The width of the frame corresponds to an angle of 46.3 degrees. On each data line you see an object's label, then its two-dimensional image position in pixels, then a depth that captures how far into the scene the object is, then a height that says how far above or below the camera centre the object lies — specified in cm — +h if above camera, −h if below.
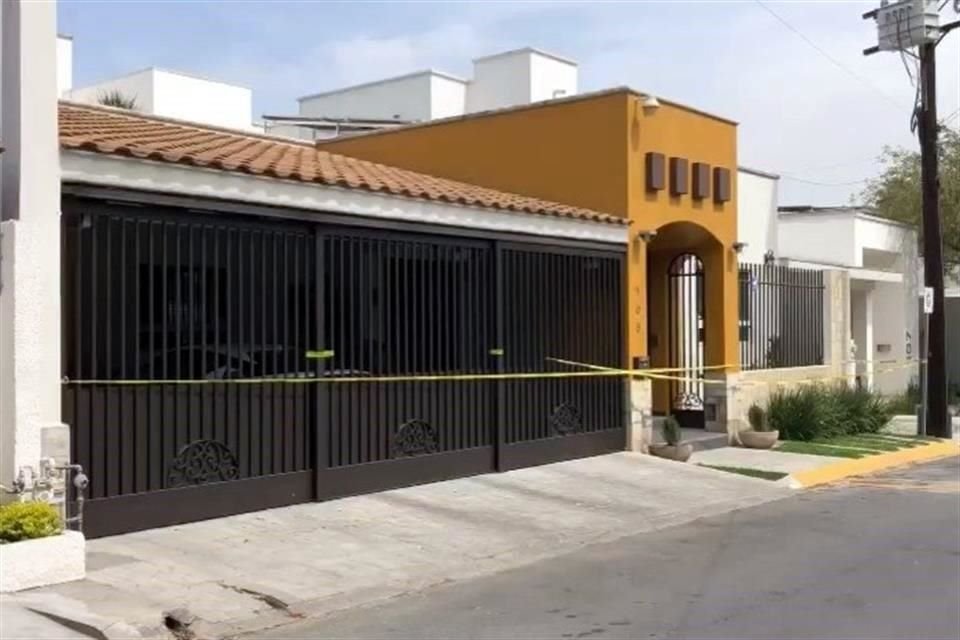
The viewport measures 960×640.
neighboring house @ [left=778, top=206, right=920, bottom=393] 2822 +222
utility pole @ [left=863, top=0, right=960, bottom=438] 2100 +300
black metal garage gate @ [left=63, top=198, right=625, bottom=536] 961 -4
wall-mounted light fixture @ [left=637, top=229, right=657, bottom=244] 1650 +170
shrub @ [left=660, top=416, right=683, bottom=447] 1598 -118
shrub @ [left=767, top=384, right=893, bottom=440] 1928 -115
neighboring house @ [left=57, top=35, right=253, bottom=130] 3050 +730
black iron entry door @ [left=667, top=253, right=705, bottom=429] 1922 +37
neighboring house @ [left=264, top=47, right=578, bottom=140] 3444 +832
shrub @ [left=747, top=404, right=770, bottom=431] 1862 -116
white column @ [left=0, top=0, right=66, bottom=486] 855 +88
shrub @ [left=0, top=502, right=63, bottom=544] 790 -118
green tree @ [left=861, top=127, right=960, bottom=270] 3306 +503
